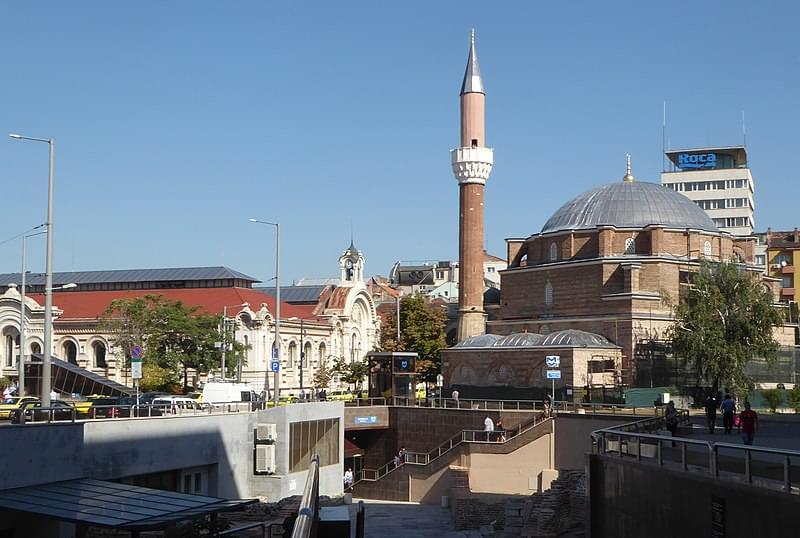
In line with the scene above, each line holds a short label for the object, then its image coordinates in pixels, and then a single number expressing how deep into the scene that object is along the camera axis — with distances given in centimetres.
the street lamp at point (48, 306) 2822
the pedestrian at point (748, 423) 2394
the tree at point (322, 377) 7838
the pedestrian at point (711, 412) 3136
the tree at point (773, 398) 4985
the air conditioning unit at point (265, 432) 3762
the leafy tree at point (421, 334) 7638
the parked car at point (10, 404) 3189
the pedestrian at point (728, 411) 2998
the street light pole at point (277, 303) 4678
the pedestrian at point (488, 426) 5041
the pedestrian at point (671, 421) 2925
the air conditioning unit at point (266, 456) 3756
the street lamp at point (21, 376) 4116
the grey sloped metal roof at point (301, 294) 10760
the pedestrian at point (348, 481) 5047
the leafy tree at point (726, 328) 5800
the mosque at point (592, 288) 6438
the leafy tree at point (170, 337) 6825
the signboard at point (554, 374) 5309
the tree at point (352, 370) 7456
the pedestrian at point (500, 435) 5009
